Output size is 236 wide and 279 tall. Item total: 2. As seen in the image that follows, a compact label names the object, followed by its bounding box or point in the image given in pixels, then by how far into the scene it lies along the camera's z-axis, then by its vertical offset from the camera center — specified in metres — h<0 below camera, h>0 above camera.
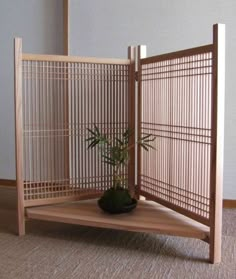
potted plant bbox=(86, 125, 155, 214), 2.71 -0.34
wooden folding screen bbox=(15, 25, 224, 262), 2.50 -0.06
